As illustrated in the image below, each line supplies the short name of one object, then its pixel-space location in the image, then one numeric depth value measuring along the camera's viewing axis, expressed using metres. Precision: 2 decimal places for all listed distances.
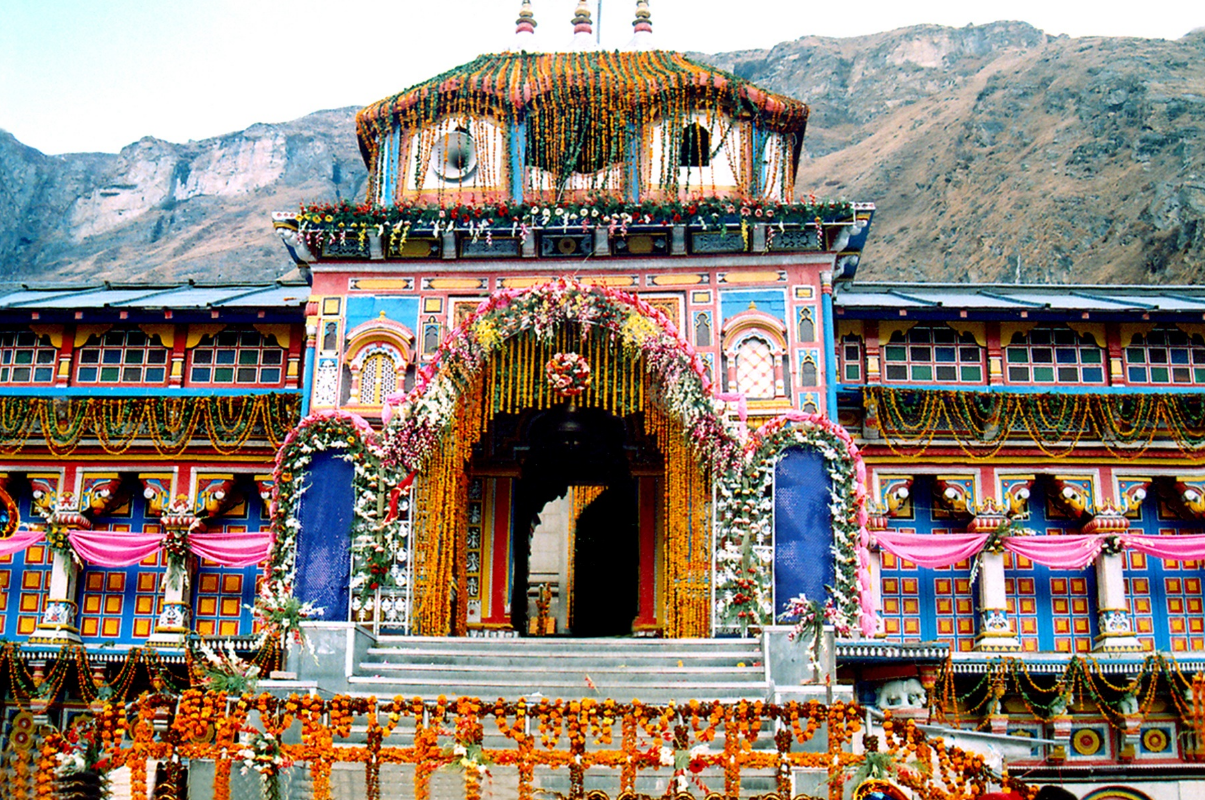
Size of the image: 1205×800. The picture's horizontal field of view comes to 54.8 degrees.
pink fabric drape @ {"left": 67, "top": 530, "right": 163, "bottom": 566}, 21.08
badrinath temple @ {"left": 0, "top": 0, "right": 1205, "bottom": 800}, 17.92
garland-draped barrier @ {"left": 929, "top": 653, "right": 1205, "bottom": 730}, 19.75
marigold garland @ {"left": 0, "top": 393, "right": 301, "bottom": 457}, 21.53
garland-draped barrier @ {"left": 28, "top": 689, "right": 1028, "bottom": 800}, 12.58
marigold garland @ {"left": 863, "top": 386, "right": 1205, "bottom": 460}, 21.06
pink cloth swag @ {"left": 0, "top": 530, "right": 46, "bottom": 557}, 21.25
